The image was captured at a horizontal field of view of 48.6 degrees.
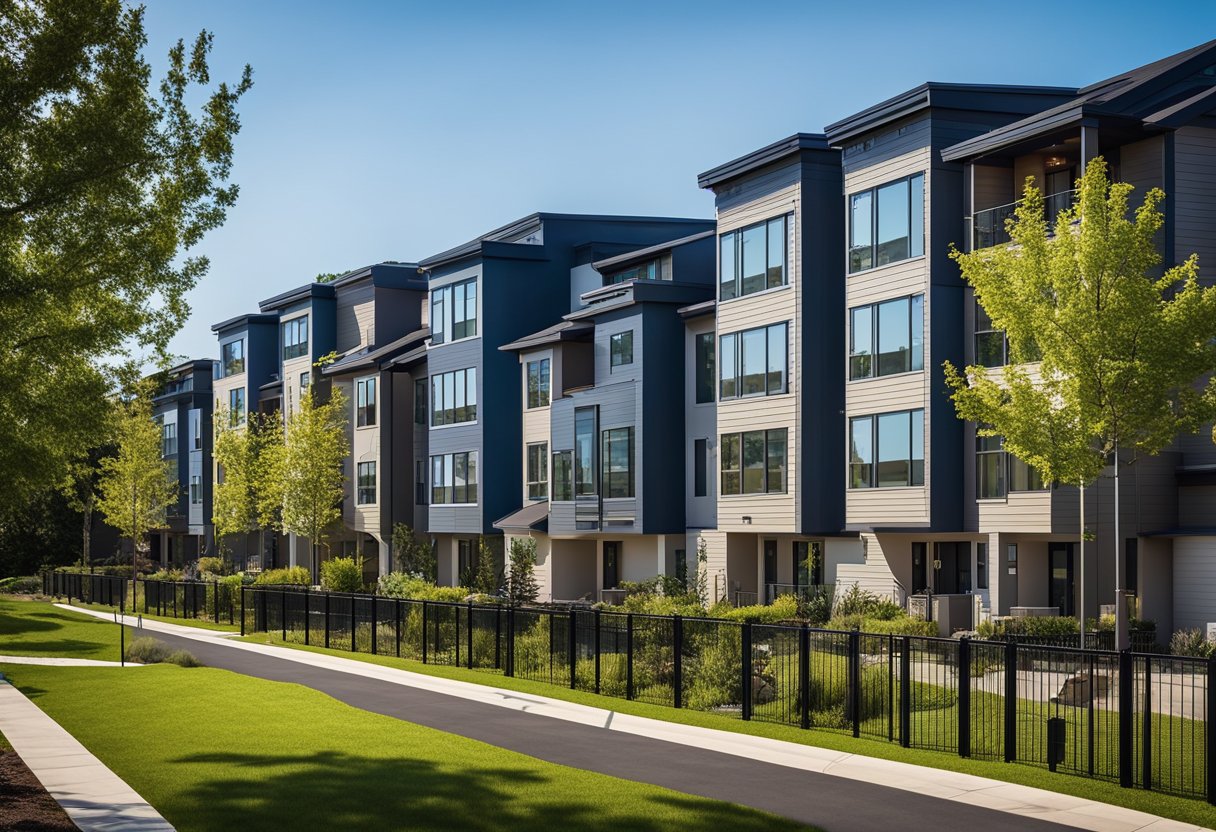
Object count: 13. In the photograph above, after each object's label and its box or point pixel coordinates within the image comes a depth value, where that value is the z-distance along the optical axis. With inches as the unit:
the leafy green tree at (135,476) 2822.3
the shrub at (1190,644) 1056.0
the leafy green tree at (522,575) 1860.2
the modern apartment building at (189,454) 3292.3
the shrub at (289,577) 2282.2
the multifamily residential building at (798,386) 1274.6
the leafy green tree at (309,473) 2340.1
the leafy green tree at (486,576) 2059.5
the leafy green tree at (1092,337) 994.7
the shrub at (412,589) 1701.5
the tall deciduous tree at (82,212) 765.3
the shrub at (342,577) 2098.9
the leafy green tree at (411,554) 2255.2
